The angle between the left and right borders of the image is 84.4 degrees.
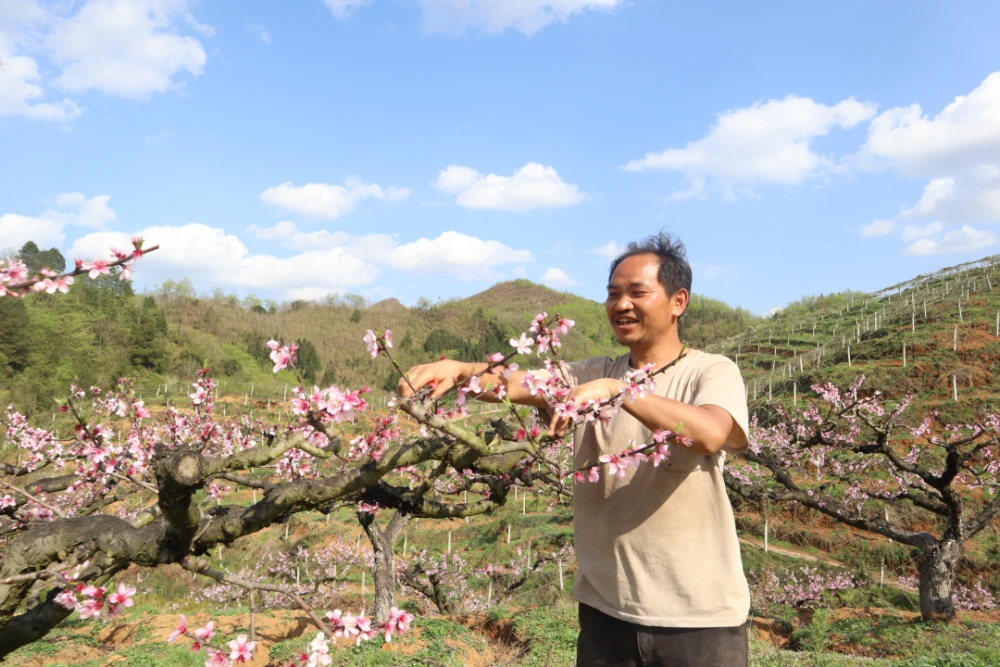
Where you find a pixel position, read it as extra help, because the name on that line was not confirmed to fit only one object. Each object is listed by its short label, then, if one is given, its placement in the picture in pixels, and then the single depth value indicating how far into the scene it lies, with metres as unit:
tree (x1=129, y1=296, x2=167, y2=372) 43.59
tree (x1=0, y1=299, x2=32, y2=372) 35.41
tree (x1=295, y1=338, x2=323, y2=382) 48.87
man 1.84
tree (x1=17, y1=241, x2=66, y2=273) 49.76
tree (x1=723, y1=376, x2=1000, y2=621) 8.10
